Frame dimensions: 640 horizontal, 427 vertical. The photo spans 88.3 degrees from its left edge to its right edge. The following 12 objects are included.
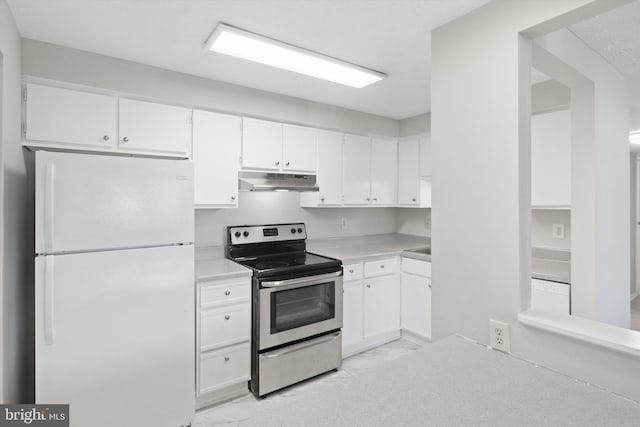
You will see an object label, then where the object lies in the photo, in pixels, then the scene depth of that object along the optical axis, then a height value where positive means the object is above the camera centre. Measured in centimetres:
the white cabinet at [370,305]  301 -87
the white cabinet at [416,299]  314 -84
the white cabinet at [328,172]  320 +41
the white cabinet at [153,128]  222 +61
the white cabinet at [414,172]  358 +47
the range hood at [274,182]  268 +28
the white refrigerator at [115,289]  168 -42
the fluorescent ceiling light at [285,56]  184 +99
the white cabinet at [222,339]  223 -88
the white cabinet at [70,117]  194 +60
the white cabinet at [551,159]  253 +43
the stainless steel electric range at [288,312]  241 -76
